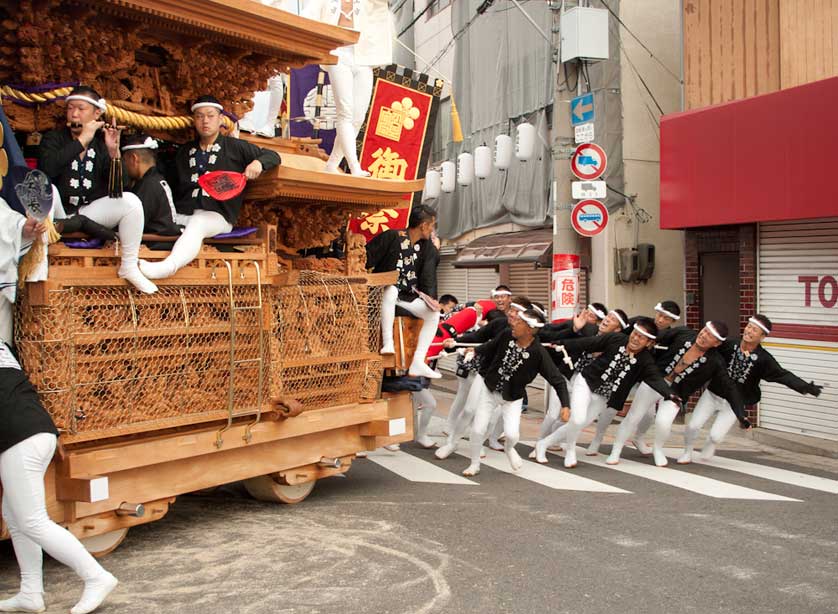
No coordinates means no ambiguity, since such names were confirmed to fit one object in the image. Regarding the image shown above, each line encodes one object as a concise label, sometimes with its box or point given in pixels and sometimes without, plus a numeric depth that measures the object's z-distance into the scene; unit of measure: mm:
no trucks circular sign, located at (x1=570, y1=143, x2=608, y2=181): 12045
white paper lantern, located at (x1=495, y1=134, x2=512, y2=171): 16906
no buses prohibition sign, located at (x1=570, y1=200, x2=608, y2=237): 12047
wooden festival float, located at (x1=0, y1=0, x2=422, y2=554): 5586
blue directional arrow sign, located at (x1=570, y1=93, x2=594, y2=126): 11891
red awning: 10445
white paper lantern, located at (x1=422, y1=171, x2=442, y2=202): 20406
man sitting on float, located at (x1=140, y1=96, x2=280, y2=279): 6699
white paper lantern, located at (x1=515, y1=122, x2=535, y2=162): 15727
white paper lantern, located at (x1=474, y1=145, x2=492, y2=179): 17656
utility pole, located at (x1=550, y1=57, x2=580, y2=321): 12281
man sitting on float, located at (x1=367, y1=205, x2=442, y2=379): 8751
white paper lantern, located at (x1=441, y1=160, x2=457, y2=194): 19406
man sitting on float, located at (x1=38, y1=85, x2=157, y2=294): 5902
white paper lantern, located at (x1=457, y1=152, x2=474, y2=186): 18609
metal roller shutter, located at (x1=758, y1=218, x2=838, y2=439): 11094
